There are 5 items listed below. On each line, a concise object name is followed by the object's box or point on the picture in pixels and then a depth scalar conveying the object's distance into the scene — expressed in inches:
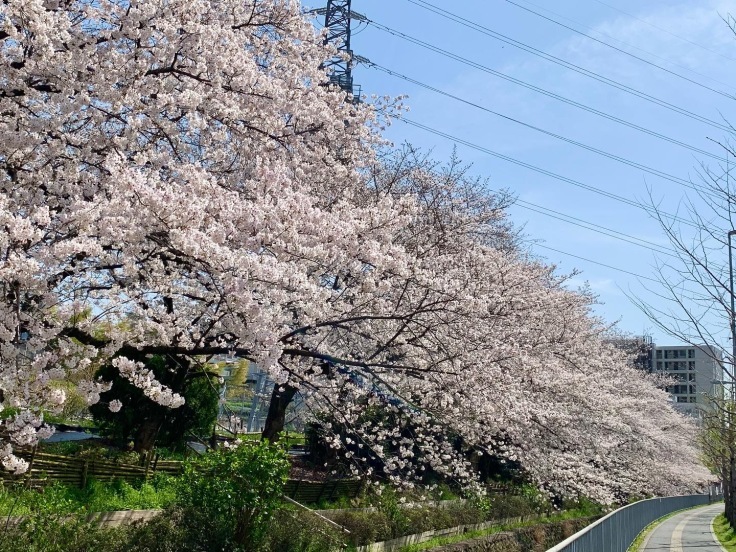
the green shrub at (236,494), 386.0
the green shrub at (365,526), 550.7
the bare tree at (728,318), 360.5
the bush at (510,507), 852.6
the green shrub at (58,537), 293.6
